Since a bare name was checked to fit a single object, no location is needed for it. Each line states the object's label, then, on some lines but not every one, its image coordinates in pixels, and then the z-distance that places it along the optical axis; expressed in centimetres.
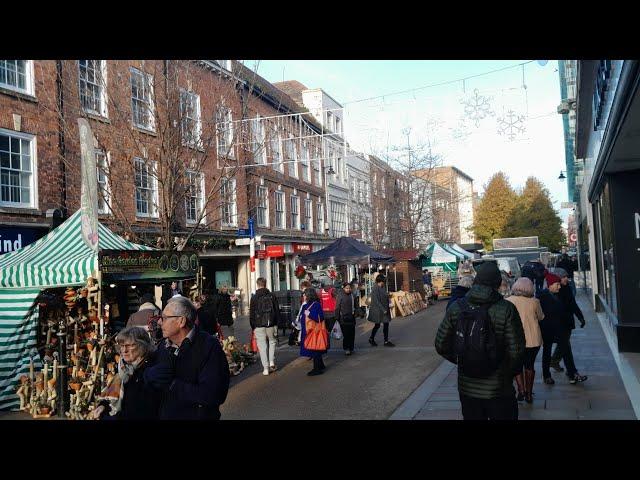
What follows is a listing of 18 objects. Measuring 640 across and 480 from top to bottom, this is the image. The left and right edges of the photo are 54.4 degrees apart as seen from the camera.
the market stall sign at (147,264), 828
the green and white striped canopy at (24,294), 817
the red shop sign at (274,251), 2103
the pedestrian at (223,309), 1264
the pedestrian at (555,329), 825
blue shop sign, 1415
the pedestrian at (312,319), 1060
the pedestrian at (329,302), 1423
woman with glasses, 395
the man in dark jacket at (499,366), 442
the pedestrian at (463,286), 848
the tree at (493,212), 6350
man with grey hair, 389
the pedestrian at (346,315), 1243
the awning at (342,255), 1930
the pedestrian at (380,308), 1359
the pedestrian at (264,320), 1056
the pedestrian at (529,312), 731
